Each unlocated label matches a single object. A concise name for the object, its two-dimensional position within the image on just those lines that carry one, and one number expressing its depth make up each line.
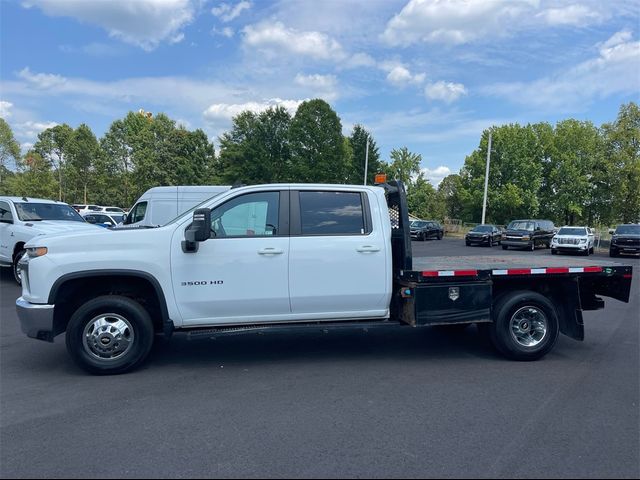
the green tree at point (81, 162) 63.97
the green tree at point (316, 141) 51.84
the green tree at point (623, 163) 51.12
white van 16.70
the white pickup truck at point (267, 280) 5.06
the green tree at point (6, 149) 64.81
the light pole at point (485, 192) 41.19
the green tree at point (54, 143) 68.04
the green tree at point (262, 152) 54.84
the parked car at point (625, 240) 24.70
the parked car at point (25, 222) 10.90
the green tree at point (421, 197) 66.38
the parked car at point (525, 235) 28.02
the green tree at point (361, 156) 53.06
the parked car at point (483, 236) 31.98
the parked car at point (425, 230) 37.94
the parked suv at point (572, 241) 25.48
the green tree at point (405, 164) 68.19
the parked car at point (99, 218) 23.41
